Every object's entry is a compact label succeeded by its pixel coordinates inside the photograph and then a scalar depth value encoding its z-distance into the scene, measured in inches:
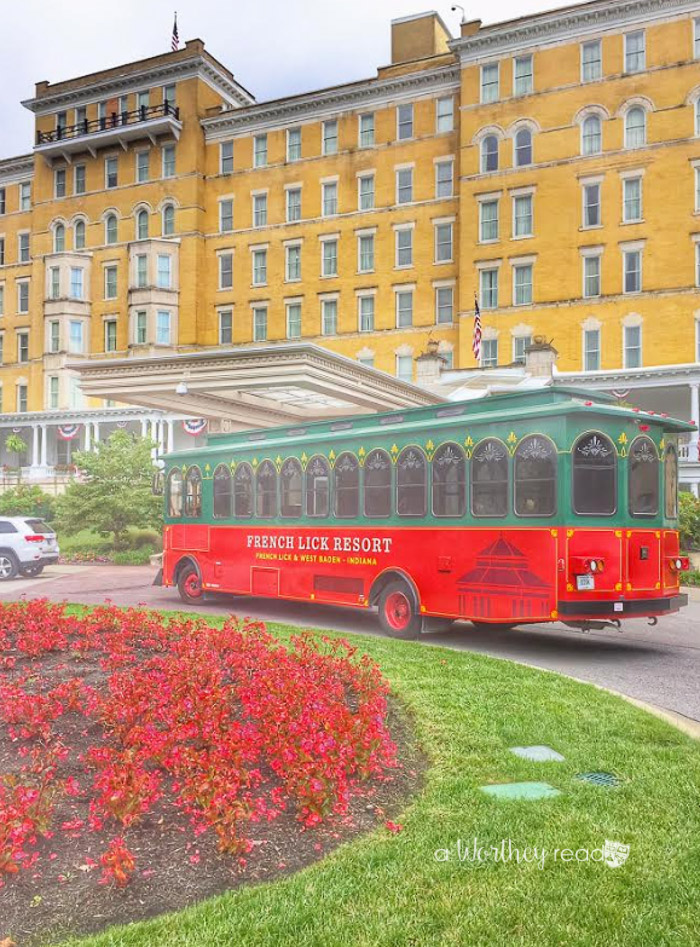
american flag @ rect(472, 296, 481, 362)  1507.0
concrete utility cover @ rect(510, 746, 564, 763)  252.3
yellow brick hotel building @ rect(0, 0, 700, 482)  1669.5
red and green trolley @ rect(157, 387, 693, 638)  448.8
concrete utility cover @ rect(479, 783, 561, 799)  221.3
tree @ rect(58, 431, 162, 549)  1258.6
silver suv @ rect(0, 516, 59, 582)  994.1
